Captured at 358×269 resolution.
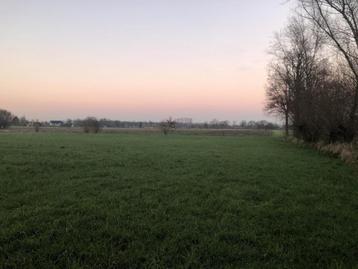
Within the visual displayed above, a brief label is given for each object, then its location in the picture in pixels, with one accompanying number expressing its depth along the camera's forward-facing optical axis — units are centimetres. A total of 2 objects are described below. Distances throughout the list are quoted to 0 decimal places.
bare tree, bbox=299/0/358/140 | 1530
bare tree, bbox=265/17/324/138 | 2720
